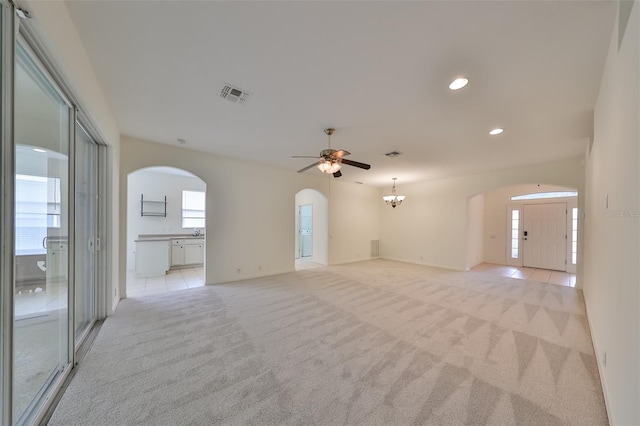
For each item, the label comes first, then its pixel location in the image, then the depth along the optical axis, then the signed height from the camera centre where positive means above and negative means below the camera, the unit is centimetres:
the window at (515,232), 755 -57
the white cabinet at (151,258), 555 -118
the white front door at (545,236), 674 -63
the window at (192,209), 748 +6
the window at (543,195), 665 +62
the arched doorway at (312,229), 740 -59
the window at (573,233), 651 -50
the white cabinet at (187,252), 667 -122
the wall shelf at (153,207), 675 +10
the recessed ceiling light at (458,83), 226 +132
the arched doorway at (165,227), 560 -50
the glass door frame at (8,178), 114 +16
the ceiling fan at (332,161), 326 +76
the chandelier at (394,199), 701 +44
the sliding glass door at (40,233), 154 -19
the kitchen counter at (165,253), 557 -114
